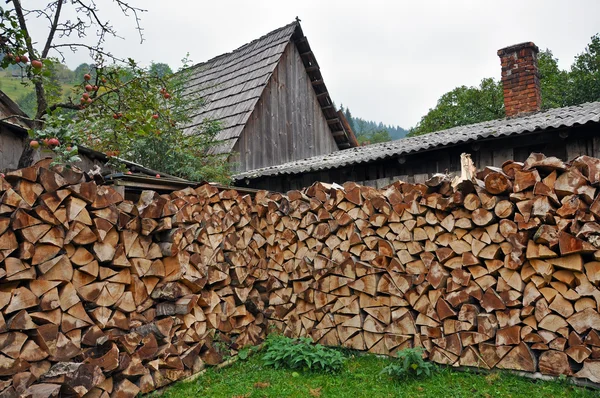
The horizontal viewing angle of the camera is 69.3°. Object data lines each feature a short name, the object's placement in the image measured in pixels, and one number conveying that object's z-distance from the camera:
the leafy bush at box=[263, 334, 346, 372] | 4.61
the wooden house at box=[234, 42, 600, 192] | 5.97
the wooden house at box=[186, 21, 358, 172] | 10.80
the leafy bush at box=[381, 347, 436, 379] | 4.20
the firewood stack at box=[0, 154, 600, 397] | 3.36
